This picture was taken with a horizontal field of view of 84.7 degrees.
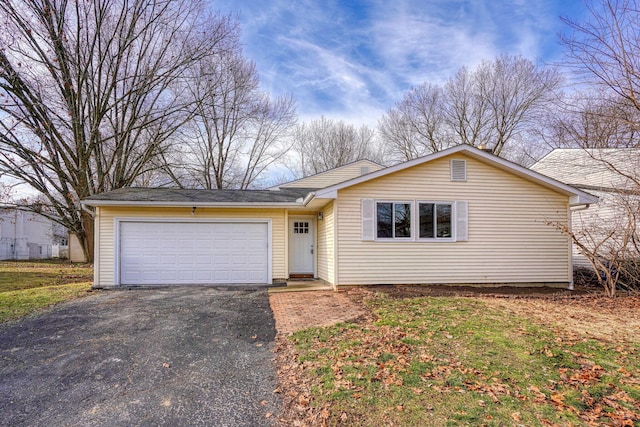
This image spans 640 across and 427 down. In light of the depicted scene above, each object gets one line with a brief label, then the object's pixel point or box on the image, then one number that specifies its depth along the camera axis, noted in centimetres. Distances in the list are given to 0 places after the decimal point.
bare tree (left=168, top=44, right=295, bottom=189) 2128
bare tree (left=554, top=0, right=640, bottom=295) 779
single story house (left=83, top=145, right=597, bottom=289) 944
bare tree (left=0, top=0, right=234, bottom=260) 1425
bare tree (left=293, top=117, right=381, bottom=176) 3019
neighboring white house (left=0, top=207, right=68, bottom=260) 2438
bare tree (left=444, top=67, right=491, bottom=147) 2570
